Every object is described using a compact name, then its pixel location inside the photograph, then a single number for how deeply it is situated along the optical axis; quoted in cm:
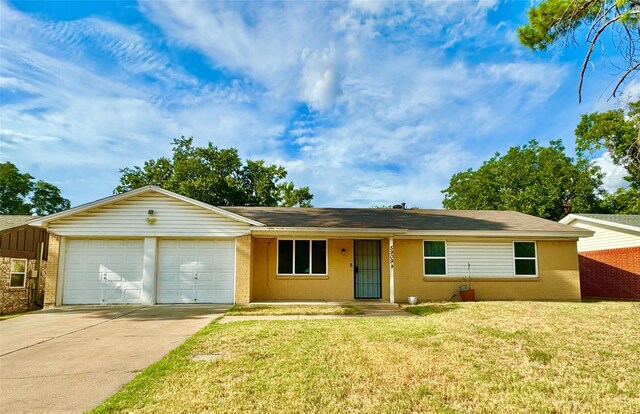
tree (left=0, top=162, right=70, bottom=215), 3522
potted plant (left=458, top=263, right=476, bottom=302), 1348
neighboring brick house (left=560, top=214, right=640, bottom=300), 1590
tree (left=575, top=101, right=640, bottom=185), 2283
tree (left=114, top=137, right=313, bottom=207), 3045
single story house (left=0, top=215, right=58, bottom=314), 1435
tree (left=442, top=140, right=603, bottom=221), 2925
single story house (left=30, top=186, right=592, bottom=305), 1280
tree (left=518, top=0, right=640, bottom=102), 561
